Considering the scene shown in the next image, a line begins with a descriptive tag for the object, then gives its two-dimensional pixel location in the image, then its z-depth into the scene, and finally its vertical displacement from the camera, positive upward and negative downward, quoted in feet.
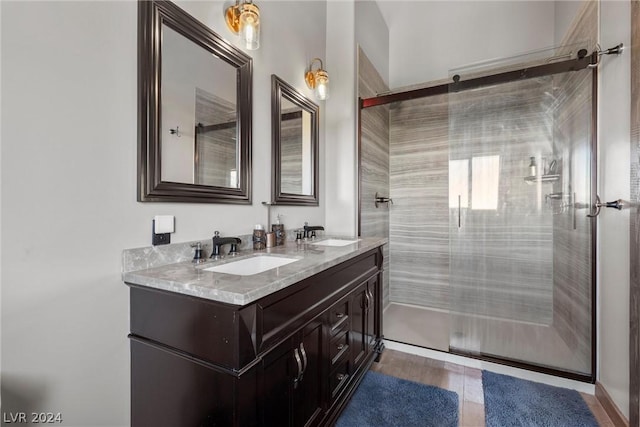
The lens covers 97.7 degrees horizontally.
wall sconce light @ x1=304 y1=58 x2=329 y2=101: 6.98 +3.32
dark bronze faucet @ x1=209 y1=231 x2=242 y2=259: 4.31 -0.48
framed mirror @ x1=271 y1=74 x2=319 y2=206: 5.98 +1.60
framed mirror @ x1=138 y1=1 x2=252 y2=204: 3.56 +1.52
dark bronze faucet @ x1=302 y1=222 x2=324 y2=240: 6.73 -0.44
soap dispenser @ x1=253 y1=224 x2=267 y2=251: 5.22 -0.48
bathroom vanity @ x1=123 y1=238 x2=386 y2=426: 2.72 -1.47
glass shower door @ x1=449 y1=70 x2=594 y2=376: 6.39 -0.17
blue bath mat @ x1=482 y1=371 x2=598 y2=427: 4.83 -3.61
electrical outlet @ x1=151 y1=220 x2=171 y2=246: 3.65 -0.34
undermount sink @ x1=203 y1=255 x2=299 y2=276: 4.22 -0.83
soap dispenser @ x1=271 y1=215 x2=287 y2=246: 5.79 -0.41
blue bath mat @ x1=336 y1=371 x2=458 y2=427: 4.82 -3.59
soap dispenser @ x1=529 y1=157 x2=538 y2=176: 6.86 +1.13
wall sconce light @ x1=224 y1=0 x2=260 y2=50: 4.57 +3.20
